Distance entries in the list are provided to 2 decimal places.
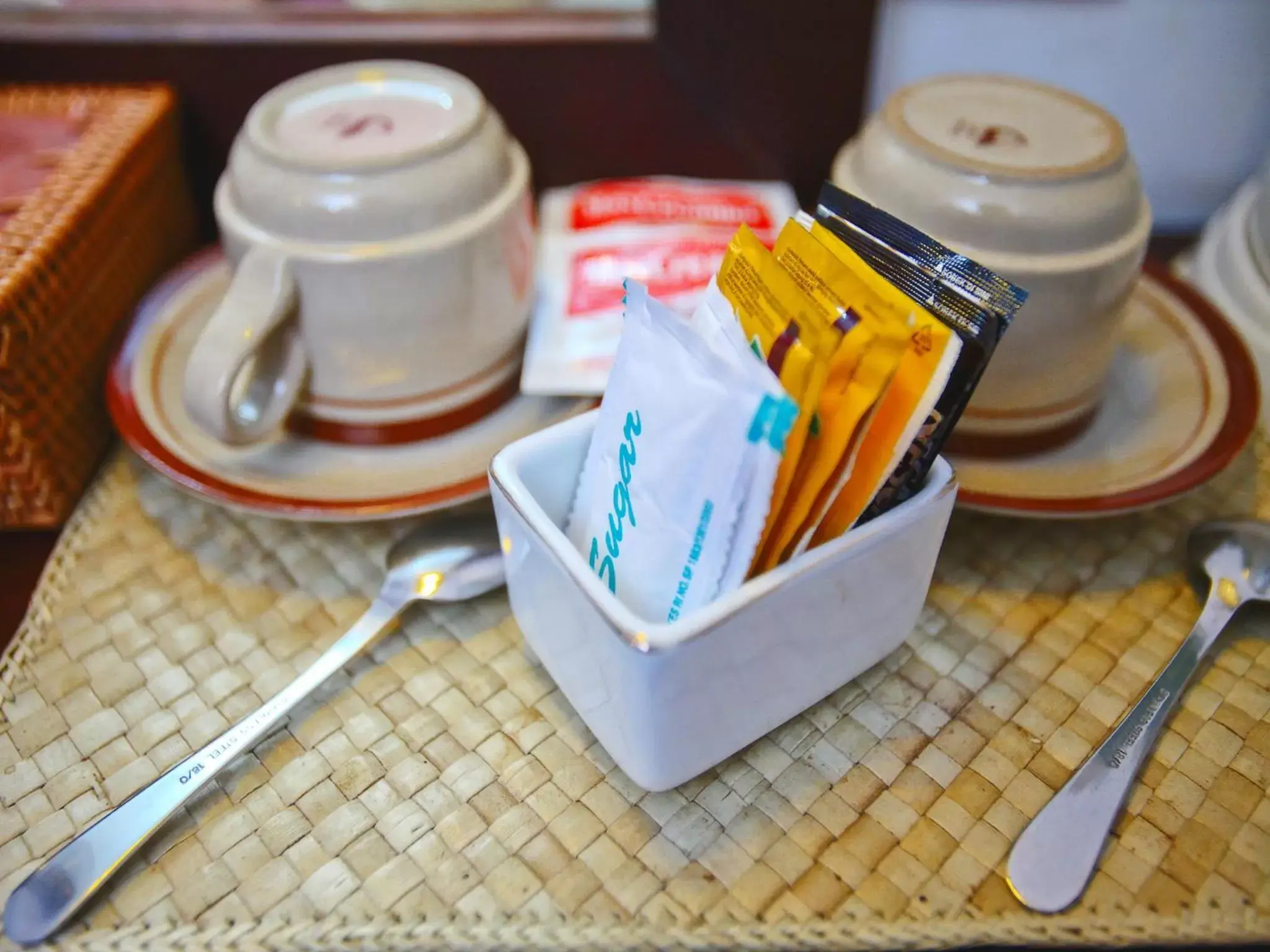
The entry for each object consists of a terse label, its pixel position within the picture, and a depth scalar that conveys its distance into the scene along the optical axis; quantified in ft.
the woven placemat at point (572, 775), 1.22
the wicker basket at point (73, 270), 1.62
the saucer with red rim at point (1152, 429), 1.56
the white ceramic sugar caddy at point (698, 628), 1.14
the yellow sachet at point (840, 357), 1.08
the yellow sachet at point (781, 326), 1.08
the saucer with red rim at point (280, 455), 1.58
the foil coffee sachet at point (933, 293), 1.16
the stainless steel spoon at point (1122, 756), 1.23
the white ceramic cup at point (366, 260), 1.52
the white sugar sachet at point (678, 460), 1.06
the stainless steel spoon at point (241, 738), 1.20
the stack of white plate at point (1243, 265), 2.01
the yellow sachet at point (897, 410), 1.10
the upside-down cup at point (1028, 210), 1.47
